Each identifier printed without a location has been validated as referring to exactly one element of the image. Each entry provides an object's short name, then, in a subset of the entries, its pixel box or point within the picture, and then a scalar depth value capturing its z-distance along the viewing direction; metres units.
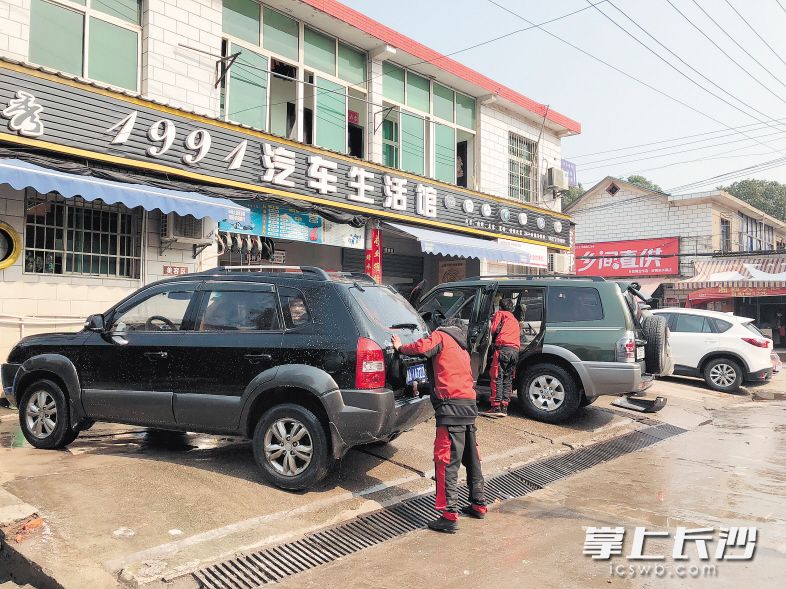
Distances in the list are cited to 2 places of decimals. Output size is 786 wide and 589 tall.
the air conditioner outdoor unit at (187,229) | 9.60
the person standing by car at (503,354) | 8.07
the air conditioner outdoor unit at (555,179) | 18.56
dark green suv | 7.95
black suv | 4.96
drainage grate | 3.78
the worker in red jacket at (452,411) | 4.79
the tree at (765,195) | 51.03
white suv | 12.57
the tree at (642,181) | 55.26
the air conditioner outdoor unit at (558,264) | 19.50
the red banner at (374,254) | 13.02
